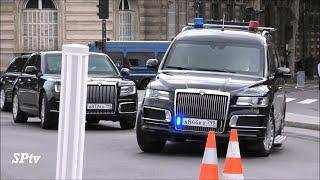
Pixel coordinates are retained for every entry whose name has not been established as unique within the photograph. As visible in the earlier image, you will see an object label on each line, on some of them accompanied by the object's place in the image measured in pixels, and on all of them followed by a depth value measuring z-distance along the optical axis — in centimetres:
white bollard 849
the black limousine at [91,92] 3098
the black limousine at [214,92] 2287
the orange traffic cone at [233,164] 1252
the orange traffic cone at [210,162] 1270
